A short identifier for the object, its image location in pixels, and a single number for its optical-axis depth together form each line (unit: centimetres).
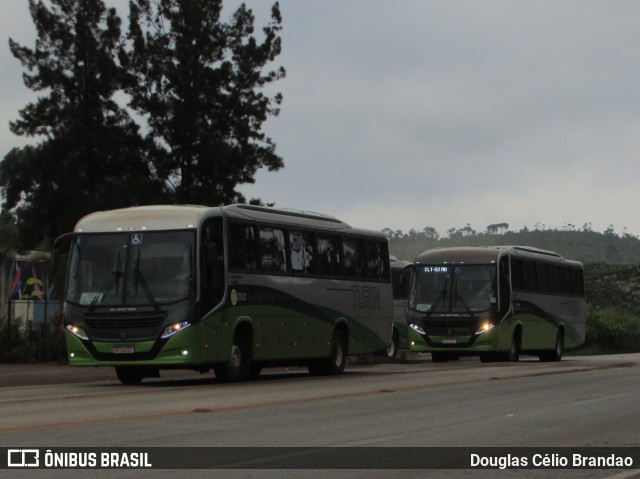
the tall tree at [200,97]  5138
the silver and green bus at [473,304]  3844
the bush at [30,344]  3734
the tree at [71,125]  5042
